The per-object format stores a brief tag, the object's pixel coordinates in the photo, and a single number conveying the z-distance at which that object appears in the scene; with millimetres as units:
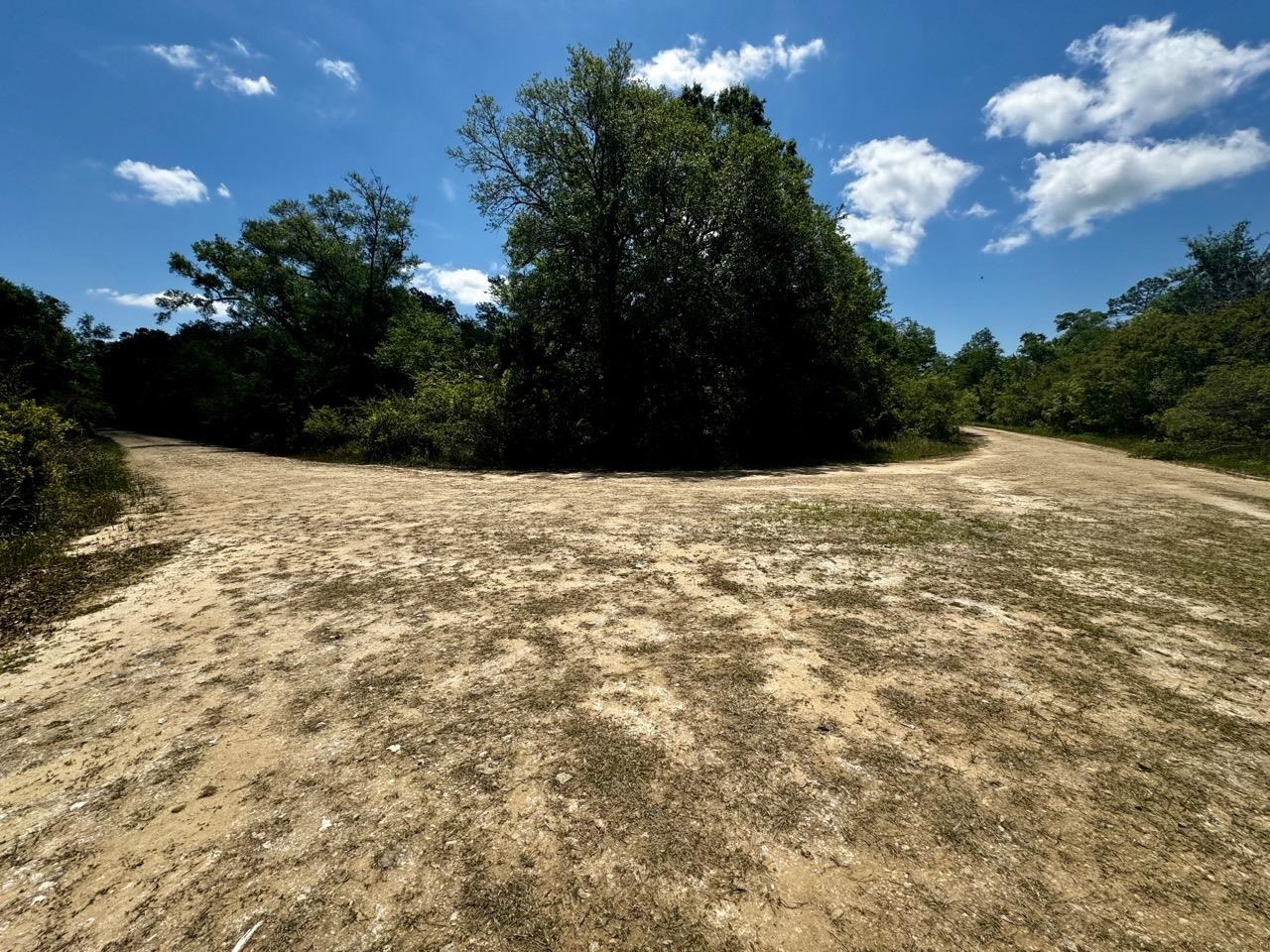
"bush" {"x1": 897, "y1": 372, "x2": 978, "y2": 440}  19953
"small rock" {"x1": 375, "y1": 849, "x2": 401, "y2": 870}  1664
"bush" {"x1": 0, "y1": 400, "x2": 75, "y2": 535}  5969
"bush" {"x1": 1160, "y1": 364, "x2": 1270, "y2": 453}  15680
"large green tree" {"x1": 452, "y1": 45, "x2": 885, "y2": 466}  13727
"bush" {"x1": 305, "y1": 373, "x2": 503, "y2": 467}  14492
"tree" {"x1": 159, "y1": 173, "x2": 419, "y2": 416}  23234
